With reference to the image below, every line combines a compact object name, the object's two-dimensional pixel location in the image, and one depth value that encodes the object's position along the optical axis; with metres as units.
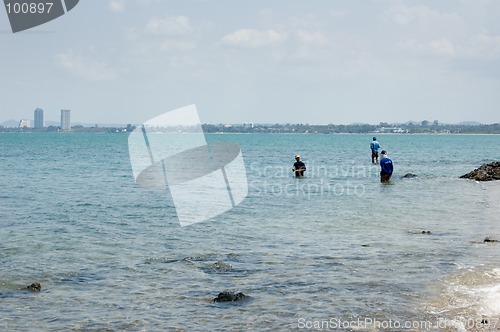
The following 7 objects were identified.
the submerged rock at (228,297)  12.46
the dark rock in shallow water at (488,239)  18.30
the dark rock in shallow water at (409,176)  43.80
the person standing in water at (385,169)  39.75
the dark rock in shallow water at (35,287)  13.50
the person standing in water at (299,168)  45.43
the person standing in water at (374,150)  53.68
